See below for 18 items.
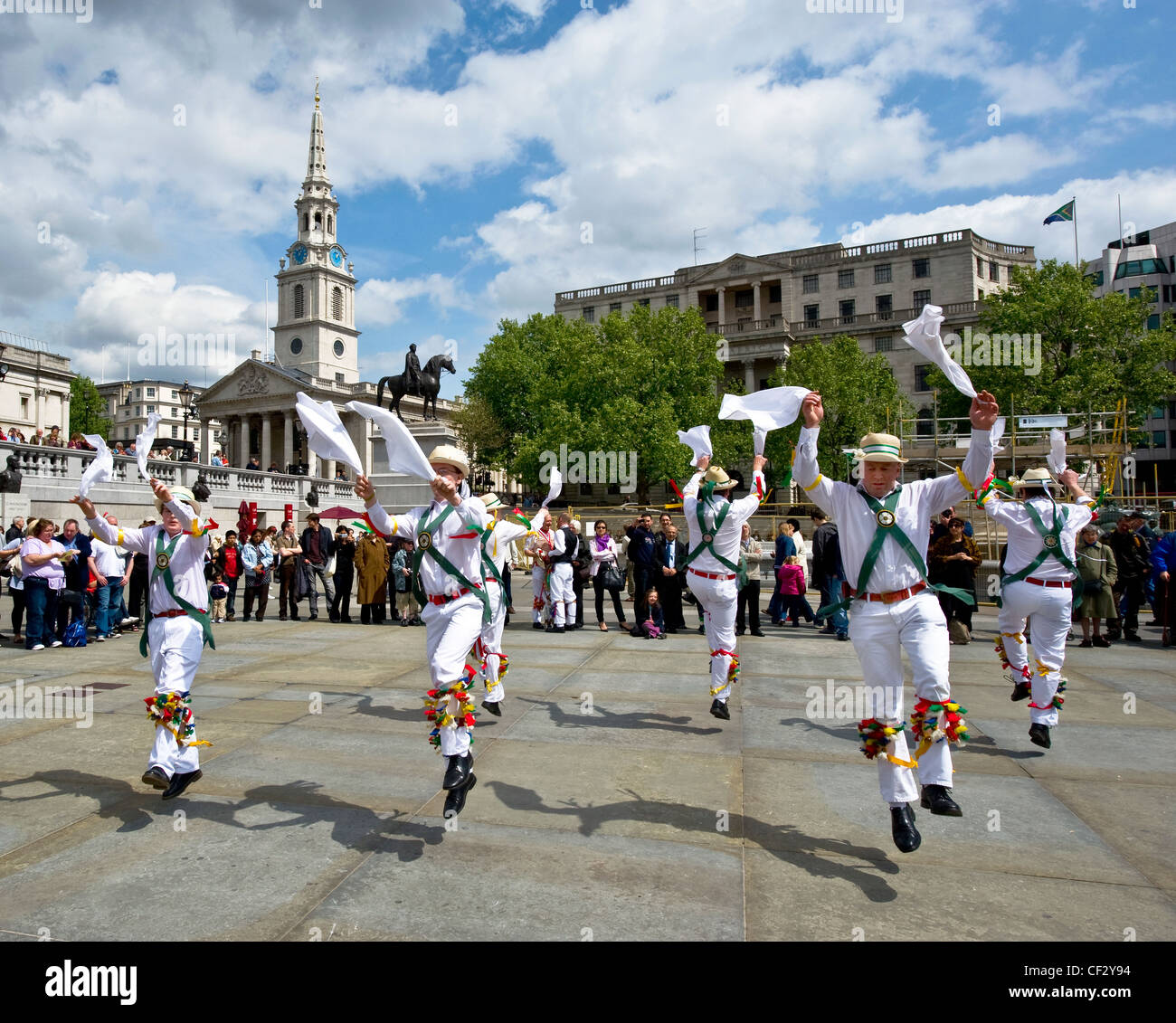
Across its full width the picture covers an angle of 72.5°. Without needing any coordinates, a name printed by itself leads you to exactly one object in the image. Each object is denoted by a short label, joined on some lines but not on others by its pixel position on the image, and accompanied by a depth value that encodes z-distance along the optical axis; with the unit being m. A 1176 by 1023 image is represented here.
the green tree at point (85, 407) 80.19
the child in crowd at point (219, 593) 9.37
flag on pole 44.66
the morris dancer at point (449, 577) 4.94
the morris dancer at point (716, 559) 7.90
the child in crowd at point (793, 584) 14.27
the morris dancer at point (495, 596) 6.15
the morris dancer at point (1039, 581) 6.88
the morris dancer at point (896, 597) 4.37
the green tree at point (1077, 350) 41.78
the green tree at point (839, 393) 47.31
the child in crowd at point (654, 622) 13.27
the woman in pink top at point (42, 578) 11.16
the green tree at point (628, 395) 45.91
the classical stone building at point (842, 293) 64.31
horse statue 33.28
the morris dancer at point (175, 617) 5.28
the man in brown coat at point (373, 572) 15.23
